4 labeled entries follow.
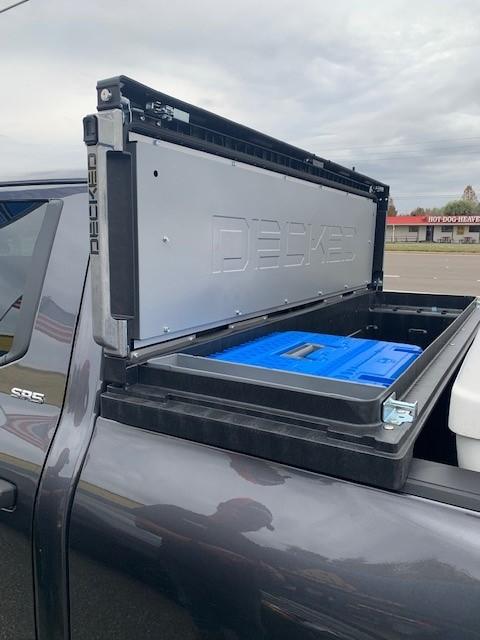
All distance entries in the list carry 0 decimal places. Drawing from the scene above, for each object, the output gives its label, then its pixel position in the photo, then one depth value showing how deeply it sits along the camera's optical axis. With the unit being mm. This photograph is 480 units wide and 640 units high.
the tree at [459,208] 80188
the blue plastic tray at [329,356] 1619
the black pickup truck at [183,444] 949
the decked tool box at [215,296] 1103
